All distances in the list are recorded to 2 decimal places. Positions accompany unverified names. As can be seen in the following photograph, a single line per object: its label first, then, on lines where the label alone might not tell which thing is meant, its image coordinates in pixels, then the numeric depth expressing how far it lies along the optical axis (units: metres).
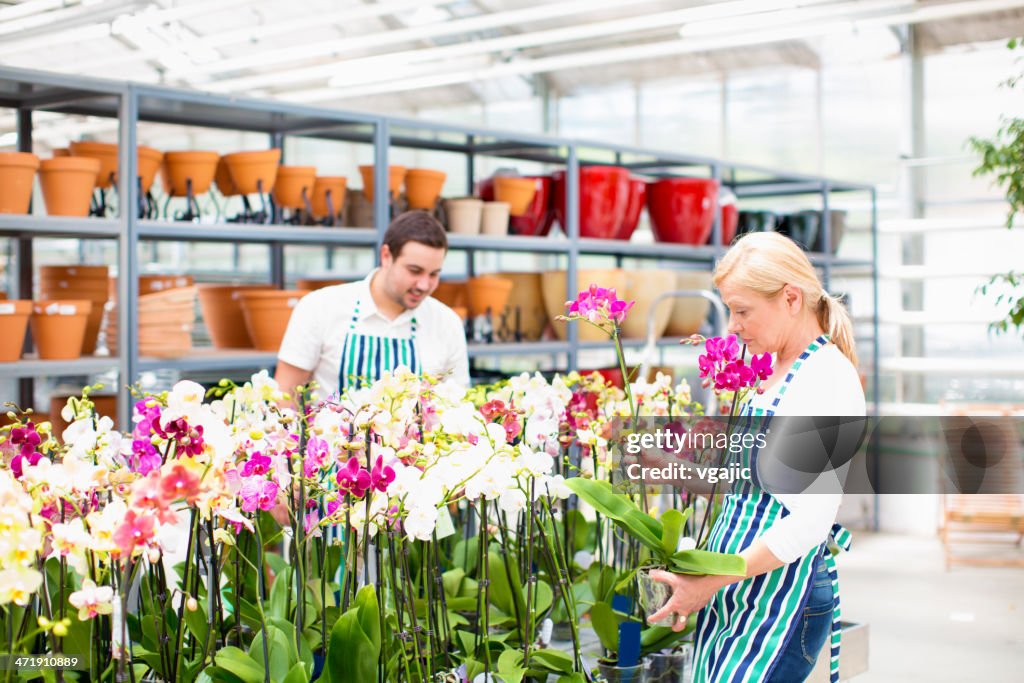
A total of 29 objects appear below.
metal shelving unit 3.26
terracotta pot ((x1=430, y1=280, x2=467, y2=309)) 4.46
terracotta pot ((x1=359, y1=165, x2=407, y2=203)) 4.00
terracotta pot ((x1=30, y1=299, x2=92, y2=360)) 3.20
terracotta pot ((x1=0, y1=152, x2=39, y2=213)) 3.08
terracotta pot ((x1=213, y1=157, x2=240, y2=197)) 3.75
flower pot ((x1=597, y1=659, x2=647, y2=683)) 1.72
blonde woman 1.60
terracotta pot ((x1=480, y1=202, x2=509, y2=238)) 4.38
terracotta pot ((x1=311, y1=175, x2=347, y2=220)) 3.90
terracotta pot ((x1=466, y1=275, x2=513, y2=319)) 4.35
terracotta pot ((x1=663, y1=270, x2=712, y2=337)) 5.20
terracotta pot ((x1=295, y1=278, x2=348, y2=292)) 4.08
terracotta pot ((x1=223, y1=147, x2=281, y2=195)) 3.65
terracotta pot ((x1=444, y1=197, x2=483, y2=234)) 4.25
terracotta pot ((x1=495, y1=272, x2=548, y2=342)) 4.68
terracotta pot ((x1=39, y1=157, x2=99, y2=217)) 3.19
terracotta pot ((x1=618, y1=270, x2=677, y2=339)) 4.85
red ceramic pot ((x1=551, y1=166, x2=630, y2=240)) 4.70
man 2.78
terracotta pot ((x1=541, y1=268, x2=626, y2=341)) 4.64
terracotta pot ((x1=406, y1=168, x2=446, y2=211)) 4.12
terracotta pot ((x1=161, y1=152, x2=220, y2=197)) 3.59
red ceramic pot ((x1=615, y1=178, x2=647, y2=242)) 4.91
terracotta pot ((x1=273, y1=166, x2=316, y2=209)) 3.80
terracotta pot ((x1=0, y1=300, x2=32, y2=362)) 3.09
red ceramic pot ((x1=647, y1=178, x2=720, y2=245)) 4.97
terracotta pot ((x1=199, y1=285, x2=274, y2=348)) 3.91
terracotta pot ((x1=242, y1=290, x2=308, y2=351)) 3.71
